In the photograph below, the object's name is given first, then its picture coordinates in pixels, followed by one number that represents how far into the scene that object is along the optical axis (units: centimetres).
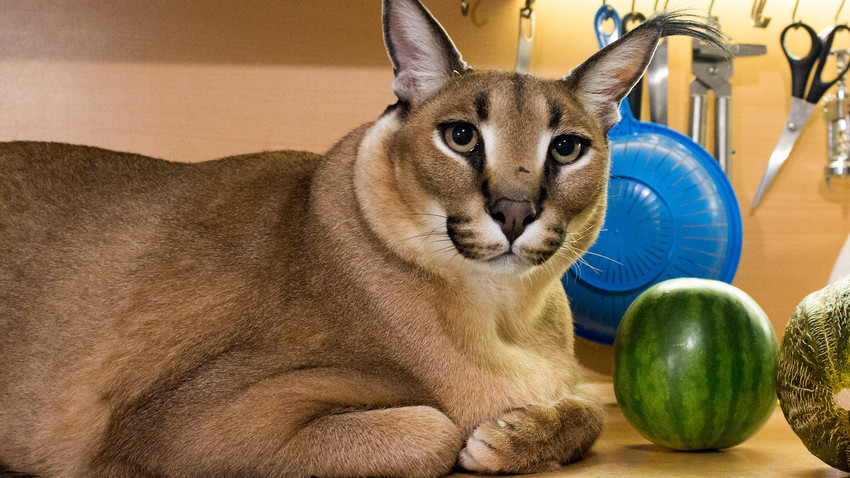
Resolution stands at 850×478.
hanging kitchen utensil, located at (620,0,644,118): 217
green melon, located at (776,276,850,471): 123
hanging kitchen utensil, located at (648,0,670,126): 221
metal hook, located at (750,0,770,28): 229
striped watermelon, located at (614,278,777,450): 145
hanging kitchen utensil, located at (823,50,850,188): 232
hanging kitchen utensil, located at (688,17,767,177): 230
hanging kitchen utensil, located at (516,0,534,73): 223
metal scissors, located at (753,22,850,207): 226
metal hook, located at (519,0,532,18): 225
